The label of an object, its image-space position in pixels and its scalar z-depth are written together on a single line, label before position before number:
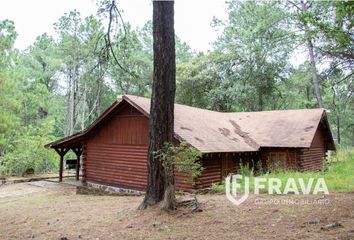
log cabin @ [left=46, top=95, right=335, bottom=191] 14.29
